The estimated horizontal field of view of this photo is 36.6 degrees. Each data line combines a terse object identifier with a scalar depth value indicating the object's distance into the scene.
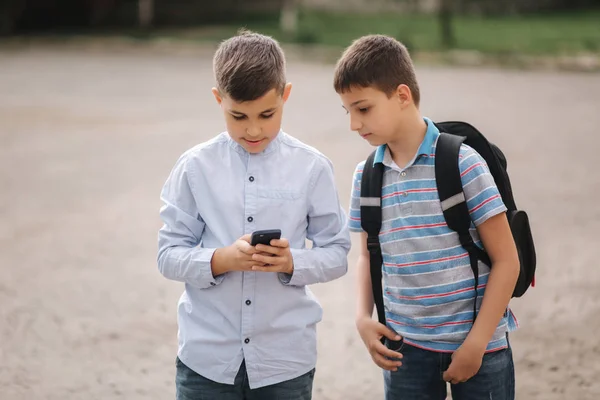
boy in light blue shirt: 2.57
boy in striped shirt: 2.54
